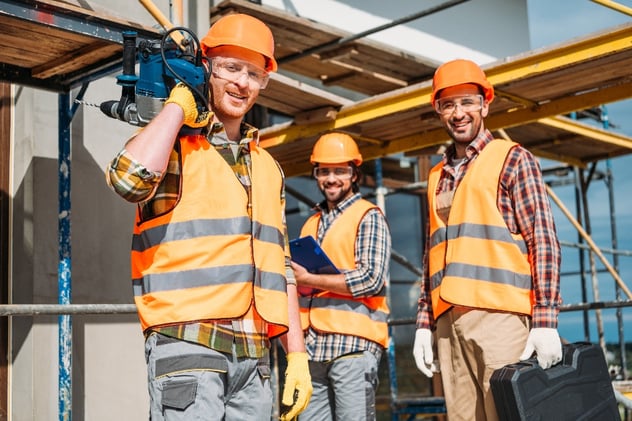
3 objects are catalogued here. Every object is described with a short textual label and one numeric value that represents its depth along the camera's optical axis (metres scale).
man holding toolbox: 3.50
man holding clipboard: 4.52
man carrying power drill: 2.46
